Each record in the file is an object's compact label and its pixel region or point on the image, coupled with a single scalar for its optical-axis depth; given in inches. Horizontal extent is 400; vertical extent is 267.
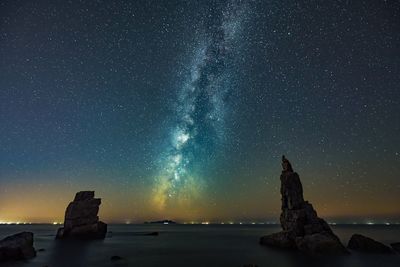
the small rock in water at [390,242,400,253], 2003.2
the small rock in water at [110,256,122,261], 1624.4
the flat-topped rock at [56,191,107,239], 3198.8
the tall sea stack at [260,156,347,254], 1765.5
